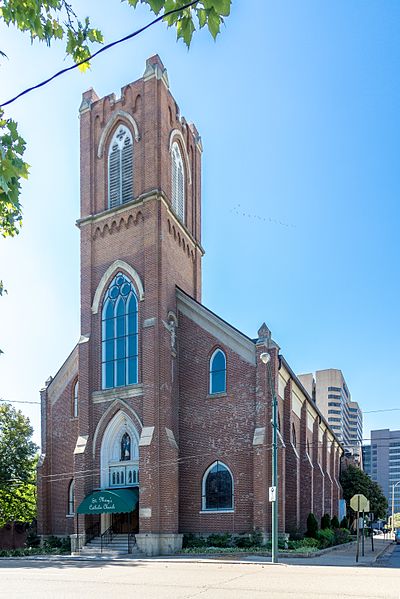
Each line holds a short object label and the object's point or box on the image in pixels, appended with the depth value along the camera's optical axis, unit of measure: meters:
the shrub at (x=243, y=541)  25.24
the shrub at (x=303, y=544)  24.96
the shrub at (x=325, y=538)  29.18
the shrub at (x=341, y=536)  34.34
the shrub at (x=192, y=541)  26.72
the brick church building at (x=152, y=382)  27.02
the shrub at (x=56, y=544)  29.02
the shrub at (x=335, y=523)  38.89
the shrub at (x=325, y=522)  35.29
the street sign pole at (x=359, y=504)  24.49
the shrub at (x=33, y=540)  31.19
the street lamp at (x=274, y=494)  20.88
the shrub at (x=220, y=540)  25.94
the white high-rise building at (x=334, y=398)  164.50
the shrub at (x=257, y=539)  25.09
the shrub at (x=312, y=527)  29.52
